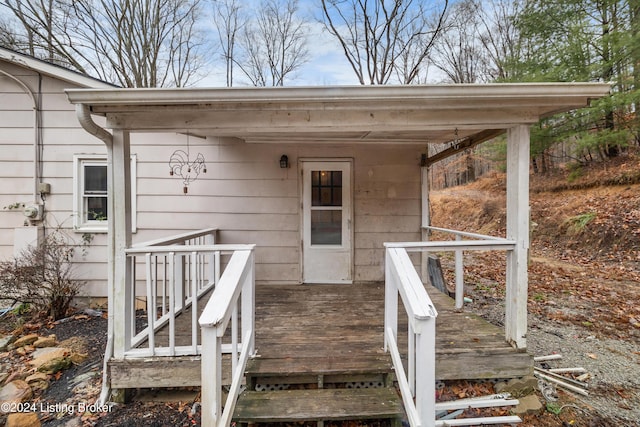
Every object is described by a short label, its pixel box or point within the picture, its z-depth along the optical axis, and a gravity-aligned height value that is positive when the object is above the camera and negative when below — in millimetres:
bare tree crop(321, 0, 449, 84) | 10906 +6652
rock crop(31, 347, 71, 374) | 3066 -1556
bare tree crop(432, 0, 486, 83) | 12945 +7359
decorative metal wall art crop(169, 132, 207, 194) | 4504 +665
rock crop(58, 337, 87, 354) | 3468 -1578
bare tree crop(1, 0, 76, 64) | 7898 +4991
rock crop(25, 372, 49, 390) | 2879 -1636
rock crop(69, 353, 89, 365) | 3242 -1592
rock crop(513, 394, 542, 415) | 2418 -1555
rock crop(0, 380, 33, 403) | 2662 -1626
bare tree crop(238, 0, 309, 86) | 11922 +6531
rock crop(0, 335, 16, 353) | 3521 -1549
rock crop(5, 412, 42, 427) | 2298 -1605
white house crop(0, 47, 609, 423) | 4406 +341
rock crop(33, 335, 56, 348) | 3539 -1543
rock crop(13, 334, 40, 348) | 3542 -1538
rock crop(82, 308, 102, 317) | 4344 -1460
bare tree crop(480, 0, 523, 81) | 13039 +7959
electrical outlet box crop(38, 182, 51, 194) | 4391 +326
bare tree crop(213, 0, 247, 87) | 11461 +7112
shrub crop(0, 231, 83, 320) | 4090 -960
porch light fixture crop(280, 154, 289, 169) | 4534 +749
